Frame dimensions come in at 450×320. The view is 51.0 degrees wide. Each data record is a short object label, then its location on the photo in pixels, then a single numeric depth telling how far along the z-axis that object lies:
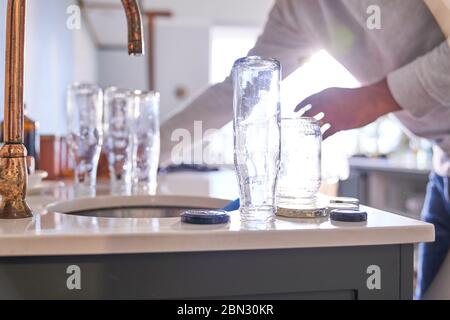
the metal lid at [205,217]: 0.51
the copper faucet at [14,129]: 0.55
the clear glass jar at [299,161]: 0.62
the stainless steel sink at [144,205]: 0.86
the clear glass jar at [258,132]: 0.56
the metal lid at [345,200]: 0.64
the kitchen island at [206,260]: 0.46
